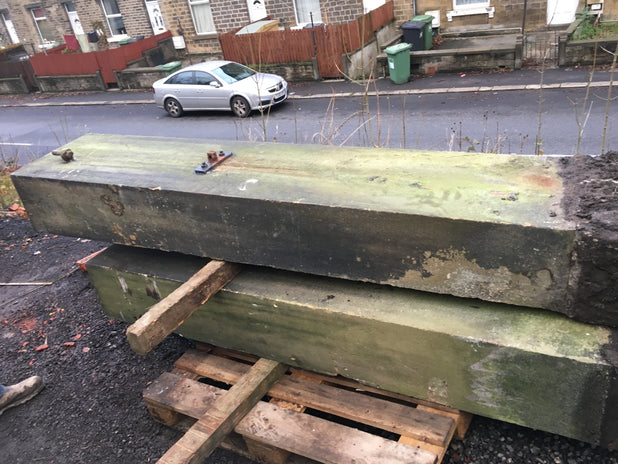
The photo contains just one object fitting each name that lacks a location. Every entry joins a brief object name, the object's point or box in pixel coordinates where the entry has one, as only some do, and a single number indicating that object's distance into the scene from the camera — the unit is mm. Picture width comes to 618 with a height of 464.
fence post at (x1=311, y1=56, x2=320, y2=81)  14570
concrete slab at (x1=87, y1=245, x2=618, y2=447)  2160
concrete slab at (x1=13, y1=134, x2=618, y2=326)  2172
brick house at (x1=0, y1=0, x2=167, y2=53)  20078
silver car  11836
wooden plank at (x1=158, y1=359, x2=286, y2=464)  2403
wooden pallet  2477
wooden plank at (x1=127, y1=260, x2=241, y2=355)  2412
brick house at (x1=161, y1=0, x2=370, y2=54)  15898
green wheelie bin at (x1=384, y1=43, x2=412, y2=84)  12386
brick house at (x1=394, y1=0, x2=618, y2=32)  13820
